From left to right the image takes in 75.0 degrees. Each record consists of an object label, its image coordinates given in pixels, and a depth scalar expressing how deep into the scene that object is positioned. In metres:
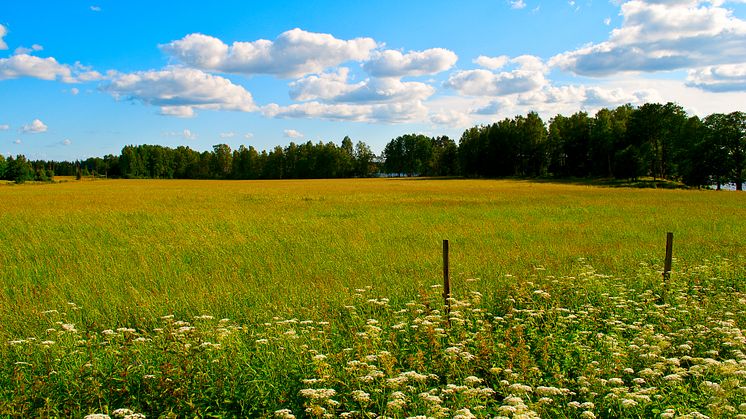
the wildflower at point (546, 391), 4.47
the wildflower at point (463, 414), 3.79
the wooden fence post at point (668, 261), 10.65
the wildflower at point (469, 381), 4.64
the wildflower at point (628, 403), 4.31
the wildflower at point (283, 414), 4.31
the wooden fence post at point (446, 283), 8.40
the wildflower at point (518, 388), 4.55
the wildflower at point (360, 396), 4.44
